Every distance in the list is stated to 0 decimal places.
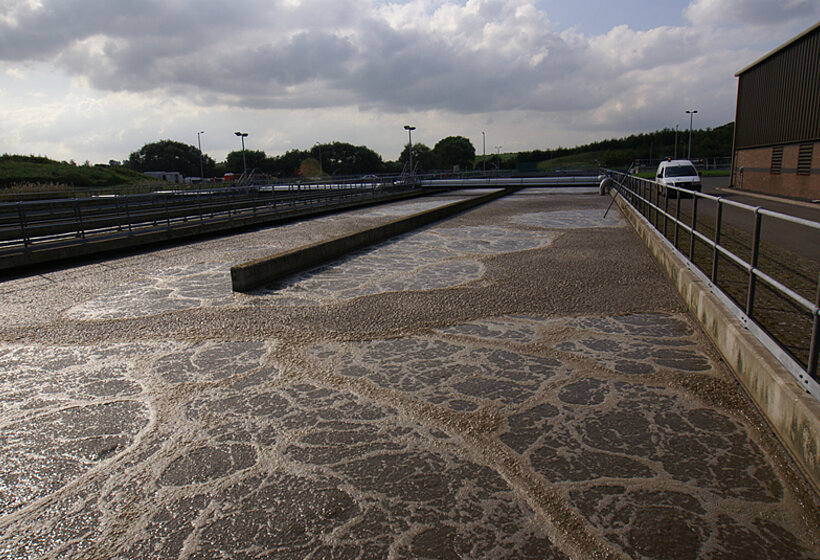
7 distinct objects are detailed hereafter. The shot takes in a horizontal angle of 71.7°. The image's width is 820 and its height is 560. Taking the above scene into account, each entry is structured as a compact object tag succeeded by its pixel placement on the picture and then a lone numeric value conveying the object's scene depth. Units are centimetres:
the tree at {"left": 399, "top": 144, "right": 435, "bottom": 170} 14395
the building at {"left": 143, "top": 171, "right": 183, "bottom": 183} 8156
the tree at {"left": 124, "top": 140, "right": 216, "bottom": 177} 11556
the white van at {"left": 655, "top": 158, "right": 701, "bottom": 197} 2477
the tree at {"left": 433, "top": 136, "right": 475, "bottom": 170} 14288
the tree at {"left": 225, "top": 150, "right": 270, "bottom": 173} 12019
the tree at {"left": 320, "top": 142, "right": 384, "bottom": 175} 12450
